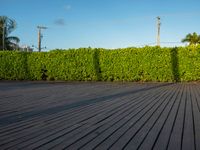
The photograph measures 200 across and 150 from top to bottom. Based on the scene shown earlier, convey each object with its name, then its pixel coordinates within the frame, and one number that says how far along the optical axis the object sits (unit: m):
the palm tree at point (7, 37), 30.32
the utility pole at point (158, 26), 20.50
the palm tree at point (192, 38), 33.68
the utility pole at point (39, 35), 27.32
